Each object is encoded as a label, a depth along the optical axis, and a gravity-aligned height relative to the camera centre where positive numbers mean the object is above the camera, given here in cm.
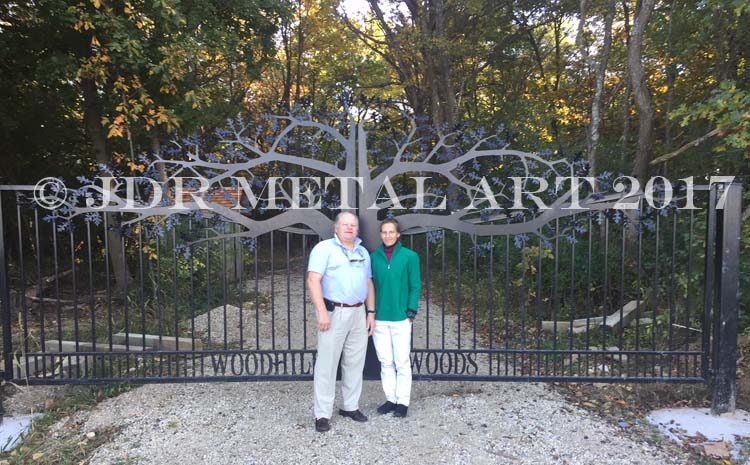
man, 335 -69
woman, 356 -68
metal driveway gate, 379 -126
